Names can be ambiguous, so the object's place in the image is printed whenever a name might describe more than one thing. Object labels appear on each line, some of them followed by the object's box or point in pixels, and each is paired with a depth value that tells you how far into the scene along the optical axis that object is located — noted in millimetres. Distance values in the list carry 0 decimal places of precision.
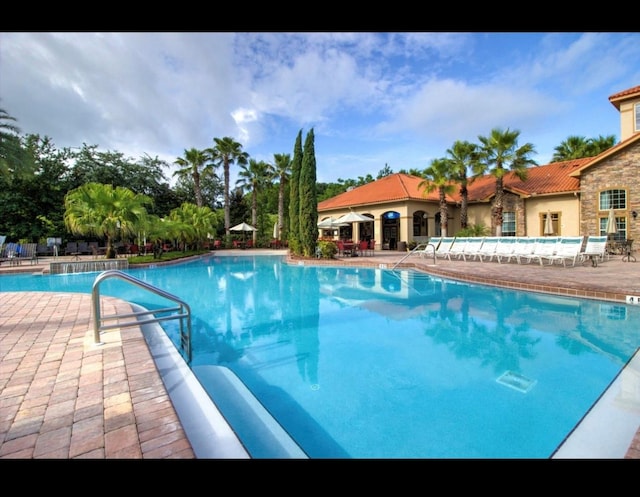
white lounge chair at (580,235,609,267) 11828
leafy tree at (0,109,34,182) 14188
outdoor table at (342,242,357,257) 18109
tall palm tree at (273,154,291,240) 30406
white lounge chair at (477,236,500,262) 14382
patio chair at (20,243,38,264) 17564
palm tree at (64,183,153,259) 14711
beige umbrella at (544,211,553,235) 17250
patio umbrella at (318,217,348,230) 20567
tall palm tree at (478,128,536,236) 18156
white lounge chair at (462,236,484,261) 15130
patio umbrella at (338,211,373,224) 19641
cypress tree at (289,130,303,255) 19828
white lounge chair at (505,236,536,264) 13000
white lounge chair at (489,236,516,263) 13619
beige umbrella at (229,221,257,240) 28578
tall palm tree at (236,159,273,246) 31609
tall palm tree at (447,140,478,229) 19688
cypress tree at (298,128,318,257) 17844
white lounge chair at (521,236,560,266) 12299
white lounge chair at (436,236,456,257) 16109
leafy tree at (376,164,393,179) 48797
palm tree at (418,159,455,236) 20109
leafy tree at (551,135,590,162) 25797
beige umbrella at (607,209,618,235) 14742
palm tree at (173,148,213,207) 29625
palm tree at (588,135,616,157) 24766
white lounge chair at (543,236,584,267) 11672
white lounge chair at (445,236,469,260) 15661
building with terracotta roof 16781
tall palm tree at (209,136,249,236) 29672
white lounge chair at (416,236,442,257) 15982
